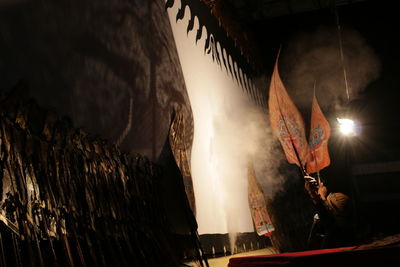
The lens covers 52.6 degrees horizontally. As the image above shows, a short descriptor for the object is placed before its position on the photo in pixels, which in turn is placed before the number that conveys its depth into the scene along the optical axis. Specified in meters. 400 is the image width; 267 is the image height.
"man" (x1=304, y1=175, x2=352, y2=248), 3.99
